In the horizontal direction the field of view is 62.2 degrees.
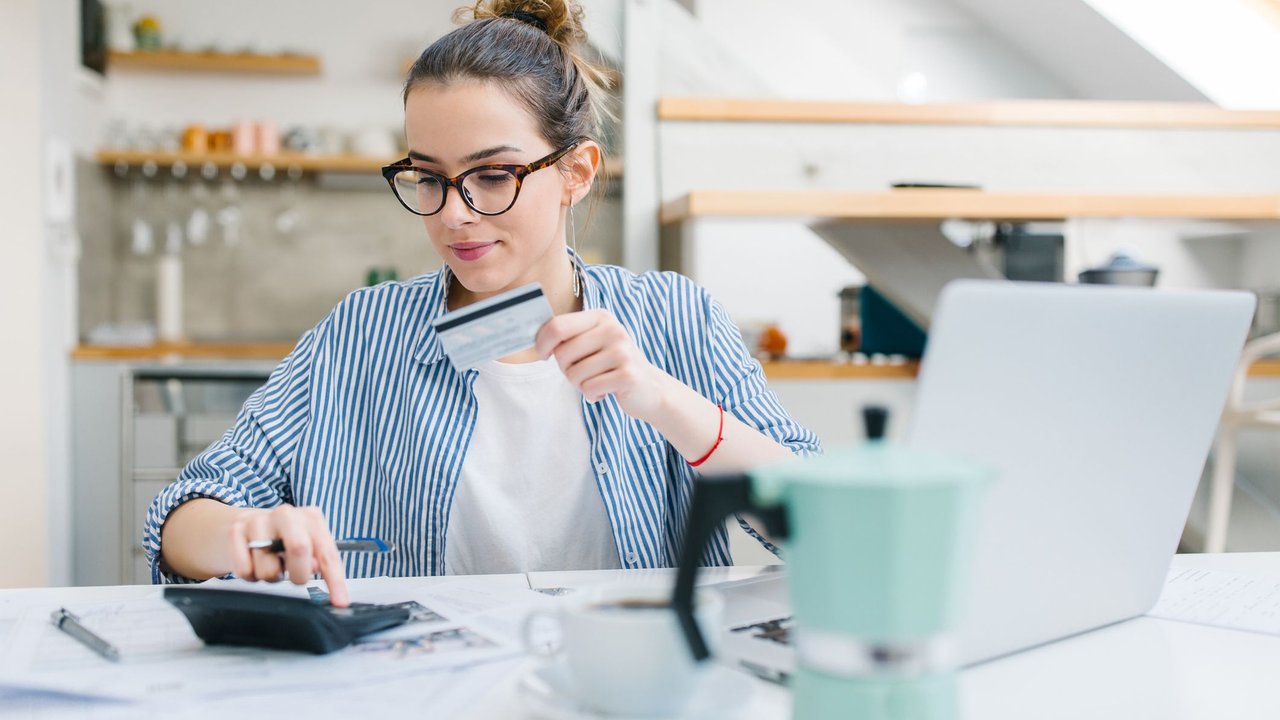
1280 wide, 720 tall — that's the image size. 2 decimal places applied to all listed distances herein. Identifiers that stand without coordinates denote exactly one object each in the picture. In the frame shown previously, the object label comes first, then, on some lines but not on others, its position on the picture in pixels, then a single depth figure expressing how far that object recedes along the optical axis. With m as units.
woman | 1.18
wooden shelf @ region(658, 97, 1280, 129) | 2.73
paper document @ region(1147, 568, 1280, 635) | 0.93
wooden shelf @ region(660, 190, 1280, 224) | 2.43
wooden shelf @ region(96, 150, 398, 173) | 3.79
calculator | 0.76
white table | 0.68
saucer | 0.61
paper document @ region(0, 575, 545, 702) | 0.71
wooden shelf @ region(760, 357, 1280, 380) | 2.57
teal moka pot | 0.47
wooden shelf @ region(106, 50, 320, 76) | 3.90
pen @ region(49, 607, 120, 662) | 0.77
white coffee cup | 0.58
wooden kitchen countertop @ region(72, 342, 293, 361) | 3.41
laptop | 0.63
